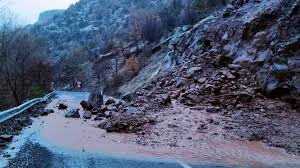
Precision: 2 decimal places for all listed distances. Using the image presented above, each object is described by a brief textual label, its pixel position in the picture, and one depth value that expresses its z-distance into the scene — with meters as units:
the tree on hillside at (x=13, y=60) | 27.73
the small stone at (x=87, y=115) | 17.62
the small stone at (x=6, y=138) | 10.86
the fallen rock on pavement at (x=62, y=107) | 22.75
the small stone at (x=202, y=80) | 19.38
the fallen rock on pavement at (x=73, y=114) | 18.02
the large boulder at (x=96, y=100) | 22.41
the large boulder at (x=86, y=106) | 22.12
